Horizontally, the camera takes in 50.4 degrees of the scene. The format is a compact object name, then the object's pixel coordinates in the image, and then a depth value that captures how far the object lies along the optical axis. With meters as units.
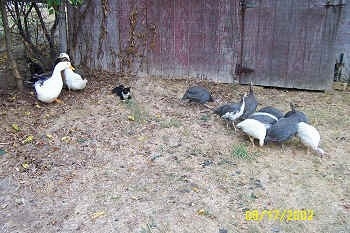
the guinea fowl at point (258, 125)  3.78
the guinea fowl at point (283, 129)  3.73
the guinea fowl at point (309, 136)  3.70
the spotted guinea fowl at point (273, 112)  4.09
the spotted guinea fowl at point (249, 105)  4.28
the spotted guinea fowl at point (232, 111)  4.20
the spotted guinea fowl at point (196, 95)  4.73
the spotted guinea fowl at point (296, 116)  3.87
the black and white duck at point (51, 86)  4.61
